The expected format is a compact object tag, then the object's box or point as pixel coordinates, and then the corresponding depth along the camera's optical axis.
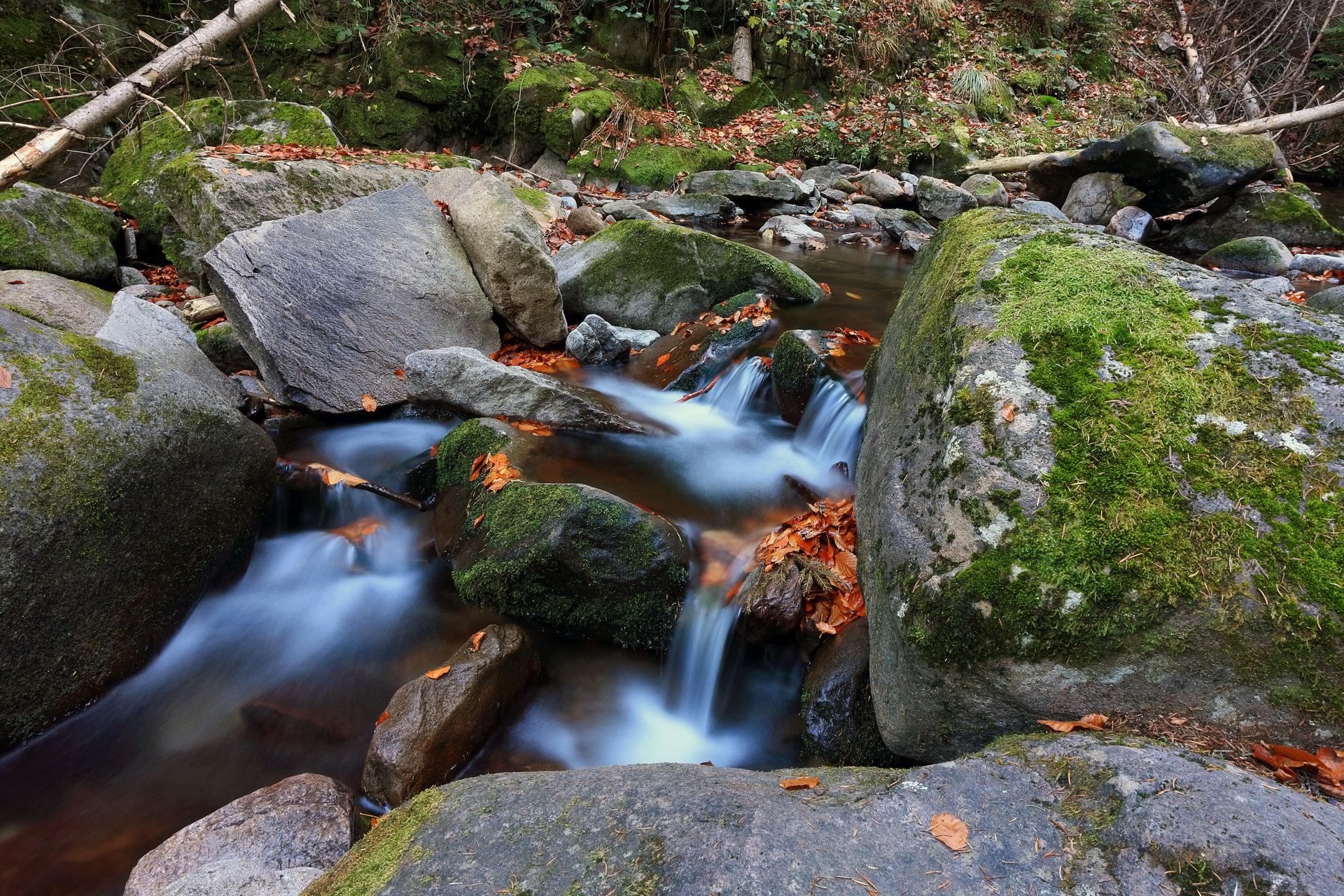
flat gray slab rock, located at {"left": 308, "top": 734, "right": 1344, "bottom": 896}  1.48
